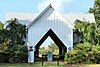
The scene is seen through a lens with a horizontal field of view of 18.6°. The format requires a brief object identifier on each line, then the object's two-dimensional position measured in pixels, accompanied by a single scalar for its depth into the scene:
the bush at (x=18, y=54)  31.61
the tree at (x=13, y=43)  31.66
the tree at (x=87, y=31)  35.47
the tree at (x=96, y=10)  54.17
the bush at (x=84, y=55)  30.58
